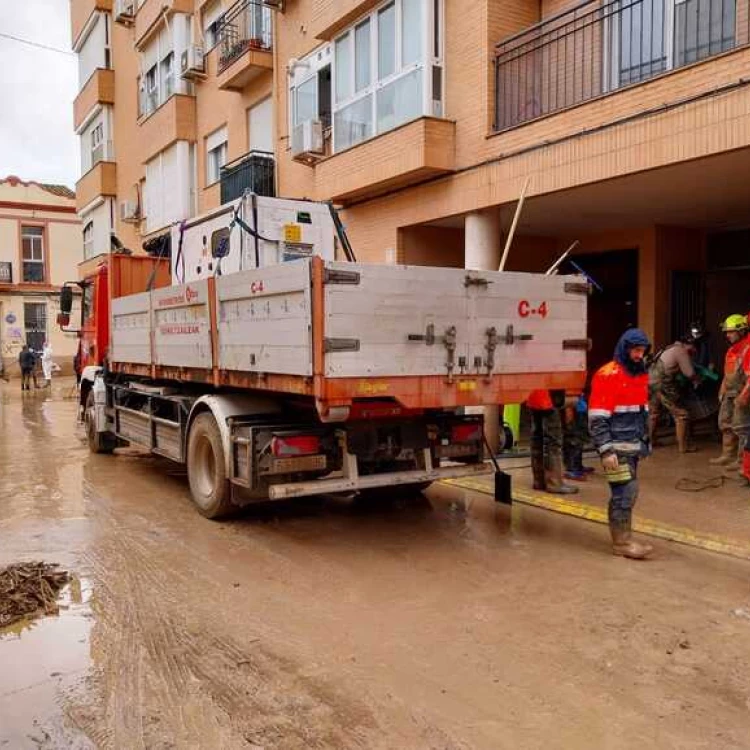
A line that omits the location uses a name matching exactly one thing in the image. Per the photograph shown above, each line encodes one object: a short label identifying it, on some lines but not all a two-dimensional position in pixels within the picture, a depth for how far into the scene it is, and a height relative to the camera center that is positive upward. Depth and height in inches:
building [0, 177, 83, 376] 1423.5 +169.2
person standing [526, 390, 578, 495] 303.7 -44.2
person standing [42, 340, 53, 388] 1154.0 -25.7
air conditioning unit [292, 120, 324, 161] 530.0 +144.8
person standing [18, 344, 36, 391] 1075.9 -23.1
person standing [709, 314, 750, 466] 351.6 -19.4
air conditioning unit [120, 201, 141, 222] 936.9 +168.6
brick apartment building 311.7 +104.9
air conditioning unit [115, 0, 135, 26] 925.8 +410.6
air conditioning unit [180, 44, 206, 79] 756.0 +284.6
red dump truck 212.2 -6.1
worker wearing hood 225.3 -22.9
